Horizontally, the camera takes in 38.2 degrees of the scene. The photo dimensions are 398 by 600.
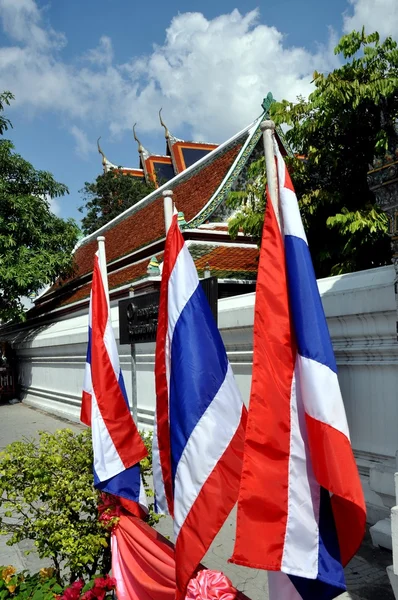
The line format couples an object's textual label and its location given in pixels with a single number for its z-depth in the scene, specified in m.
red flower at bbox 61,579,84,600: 2.77
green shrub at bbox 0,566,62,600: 3.04
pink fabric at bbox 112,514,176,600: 2.88
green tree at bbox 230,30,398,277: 7.03
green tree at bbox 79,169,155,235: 22.83
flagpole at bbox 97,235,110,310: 4.11
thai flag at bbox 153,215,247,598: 2.50
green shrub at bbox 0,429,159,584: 3.08
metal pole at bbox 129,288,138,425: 4.95
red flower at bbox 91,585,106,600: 2.80
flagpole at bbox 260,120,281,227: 2.37
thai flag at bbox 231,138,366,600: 2.12
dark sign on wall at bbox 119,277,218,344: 5.00
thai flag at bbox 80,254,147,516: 3.38
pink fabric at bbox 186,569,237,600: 2.39
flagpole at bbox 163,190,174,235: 3.22
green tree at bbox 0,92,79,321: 13.45
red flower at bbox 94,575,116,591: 2.84
